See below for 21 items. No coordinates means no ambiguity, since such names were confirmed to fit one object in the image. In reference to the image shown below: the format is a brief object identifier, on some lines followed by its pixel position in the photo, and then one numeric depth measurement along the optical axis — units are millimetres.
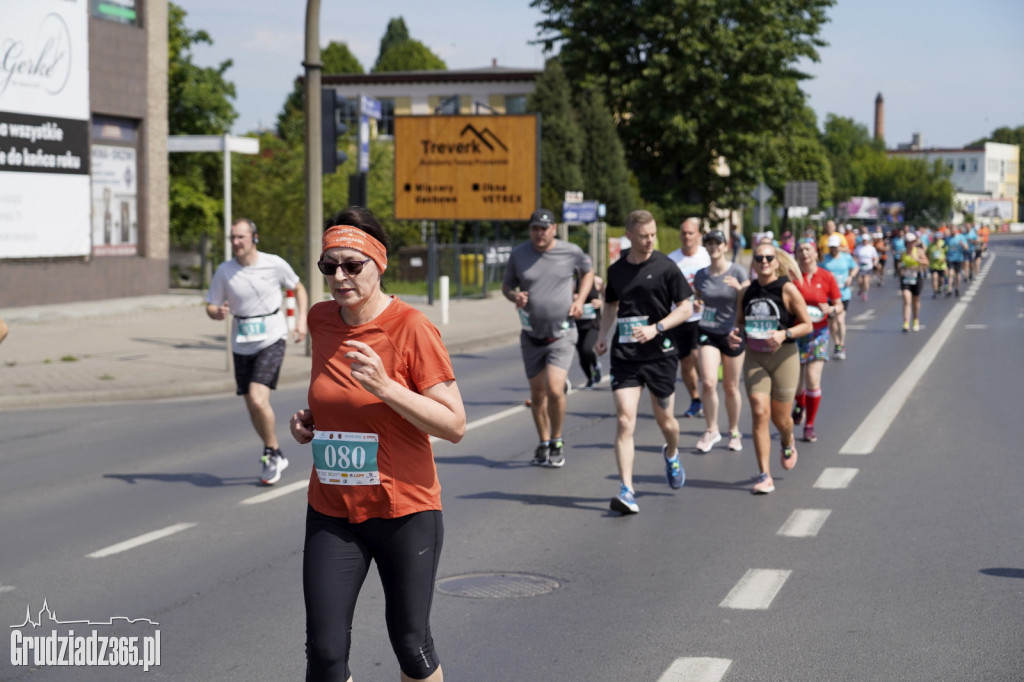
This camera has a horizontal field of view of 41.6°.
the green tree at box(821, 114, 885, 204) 140625
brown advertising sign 32969
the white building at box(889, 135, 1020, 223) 193625
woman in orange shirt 3984
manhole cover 6426
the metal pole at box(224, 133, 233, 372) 16350
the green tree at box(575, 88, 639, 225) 51188
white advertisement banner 25156
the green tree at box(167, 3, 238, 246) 38750
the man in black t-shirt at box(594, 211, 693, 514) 8461
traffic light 17312
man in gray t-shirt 9930
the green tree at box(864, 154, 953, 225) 153000
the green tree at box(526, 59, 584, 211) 49281
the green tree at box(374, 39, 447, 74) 99625
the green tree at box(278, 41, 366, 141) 87812
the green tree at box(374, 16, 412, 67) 113812
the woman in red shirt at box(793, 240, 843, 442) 11164
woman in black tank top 9078
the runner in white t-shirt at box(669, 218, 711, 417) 11977
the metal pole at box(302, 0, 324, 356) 17500
